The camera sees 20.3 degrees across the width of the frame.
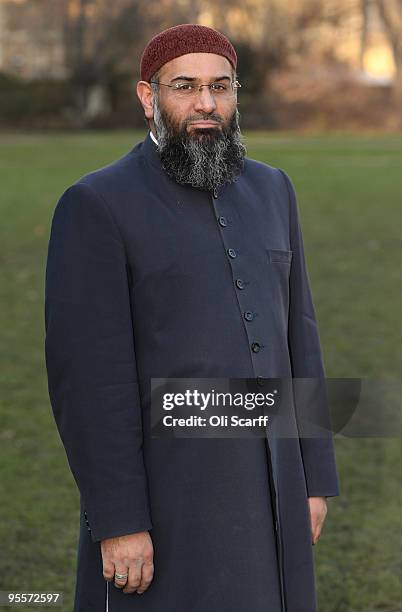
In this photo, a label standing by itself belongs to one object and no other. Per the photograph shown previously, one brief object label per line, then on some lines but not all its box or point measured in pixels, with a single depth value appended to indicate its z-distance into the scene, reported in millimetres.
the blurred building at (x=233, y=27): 55719
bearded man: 2695
